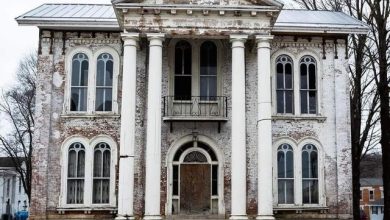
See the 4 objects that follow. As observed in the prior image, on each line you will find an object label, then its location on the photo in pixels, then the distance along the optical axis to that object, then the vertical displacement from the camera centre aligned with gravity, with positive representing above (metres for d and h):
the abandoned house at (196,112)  23.25 +3.18
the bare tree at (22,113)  46.16 +6.10
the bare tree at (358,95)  31.34 +5.17
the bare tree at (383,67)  27.59 +6.01
